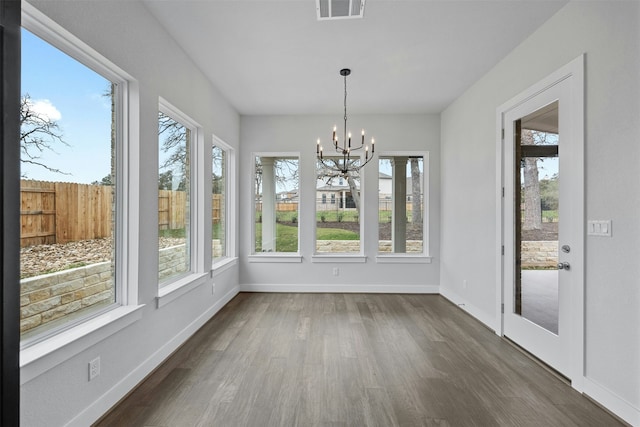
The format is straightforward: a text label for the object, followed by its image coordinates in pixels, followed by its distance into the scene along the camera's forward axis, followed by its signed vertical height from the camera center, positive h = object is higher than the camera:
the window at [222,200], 4.18 +0.16
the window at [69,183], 1.62 +0.17
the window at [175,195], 2.86 +0.16
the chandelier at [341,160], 4.95 +0.82
